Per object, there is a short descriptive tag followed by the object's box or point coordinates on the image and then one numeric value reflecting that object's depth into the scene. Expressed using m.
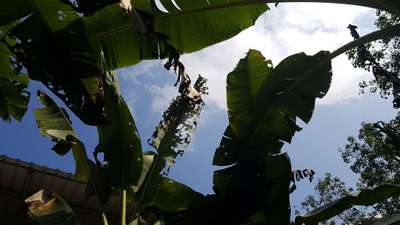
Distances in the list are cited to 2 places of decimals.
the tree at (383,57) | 11.24
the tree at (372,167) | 13.29
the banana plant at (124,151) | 4.64
